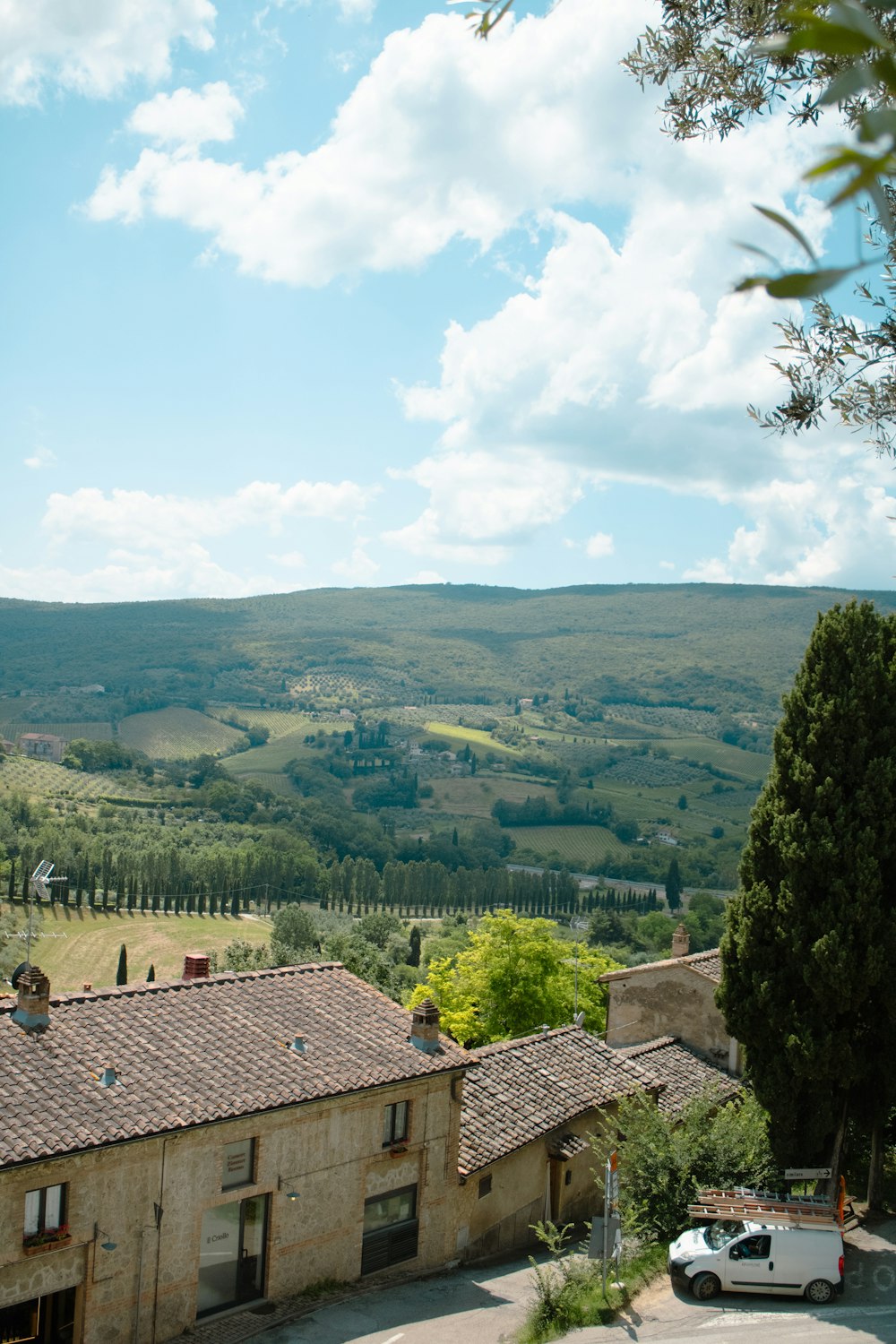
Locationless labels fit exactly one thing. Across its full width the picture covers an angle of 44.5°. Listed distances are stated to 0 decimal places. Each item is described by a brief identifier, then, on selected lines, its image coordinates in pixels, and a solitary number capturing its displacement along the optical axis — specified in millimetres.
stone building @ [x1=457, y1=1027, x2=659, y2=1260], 22719
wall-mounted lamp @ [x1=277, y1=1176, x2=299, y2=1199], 18781
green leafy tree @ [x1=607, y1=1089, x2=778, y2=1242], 20359
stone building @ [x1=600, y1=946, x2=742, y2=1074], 30922
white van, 17516
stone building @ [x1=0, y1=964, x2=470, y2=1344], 16000
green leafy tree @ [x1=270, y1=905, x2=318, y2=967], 76688
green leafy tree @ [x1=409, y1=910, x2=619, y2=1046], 40281
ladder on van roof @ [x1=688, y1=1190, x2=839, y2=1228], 17797
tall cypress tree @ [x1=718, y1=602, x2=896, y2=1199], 19422
